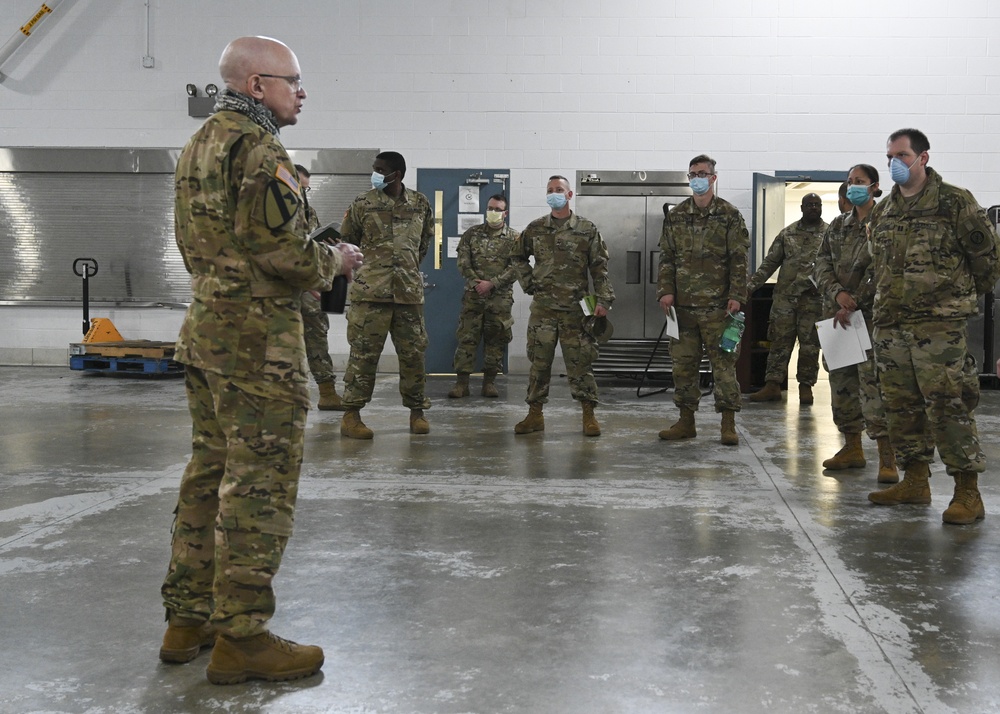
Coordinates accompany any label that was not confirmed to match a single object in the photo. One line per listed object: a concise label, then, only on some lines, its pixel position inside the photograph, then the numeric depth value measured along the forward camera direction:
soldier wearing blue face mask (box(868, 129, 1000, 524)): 3.90
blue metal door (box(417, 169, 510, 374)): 9.88
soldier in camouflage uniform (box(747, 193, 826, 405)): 8.11
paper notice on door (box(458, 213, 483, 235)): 9.87
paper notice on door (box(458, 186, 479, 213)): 9.88
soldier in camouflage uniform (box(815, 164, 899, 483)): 4.67
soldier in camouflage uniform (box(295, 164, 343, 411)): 7.11
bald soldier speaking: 2.26
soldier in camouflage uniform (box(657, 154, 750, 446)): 5.77
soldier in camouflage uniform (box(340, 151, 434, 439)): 5.83
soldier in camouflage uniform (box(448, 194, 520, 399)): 8.52
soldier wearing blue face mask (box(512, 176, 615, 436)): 6.11
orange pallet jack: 9.31
